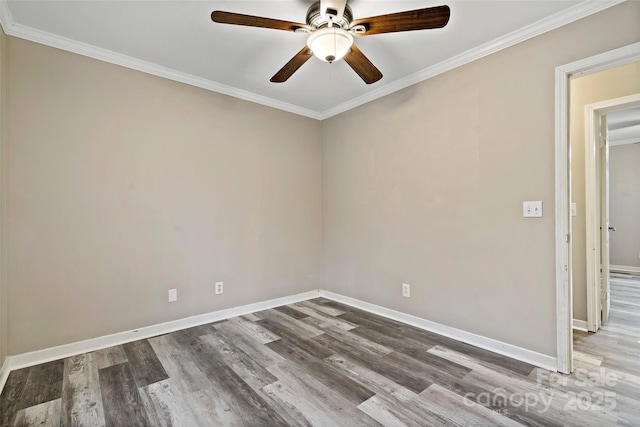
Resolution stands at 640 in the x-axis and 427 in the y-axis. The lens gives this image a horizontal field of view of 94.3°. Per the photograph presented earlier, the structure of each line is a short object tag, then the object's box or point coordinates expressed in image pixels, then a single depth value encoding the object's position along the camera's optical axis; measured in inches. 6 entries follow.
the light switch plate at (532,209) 84.9
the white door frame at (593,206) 109.4
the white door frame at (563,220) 80.0
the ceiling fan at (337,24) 63.1
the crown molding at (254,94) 78.0
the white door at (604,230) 119.0
